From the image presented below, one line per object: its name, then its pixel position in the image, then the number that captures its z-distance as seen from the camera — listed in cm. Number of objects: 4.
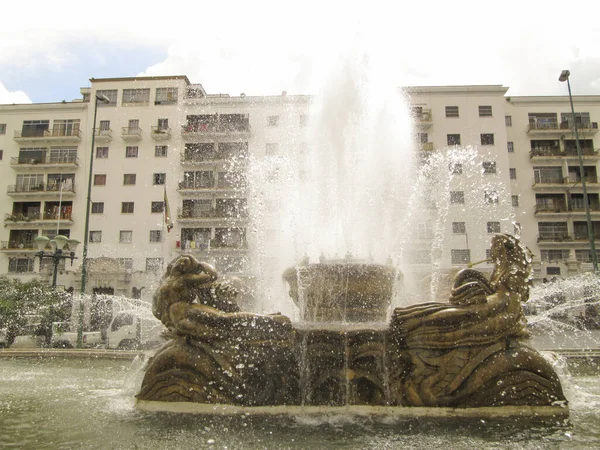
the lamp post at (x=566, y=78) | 2400
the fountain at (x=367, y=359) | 579
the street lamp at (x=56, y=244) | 1728
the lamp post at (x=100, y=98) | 2263
